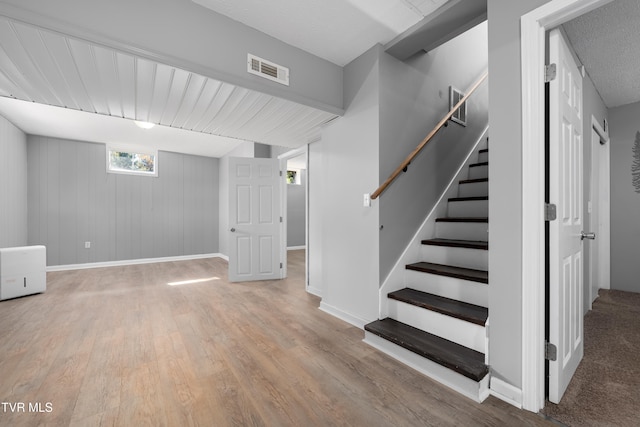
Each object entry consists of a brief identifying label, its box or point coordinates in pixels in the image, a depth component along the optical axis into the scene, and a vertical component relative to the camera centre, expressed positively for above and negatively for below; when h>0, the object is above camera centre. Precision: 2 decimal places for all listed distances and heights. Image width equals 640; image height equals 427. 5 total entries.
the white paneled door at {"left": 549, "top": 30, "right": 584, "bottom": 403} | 1.41 -0.04
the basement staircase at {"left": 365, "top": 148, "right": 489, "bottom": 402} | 1.64 -0.75
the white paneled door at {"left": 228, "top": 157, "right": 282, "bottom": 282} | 4.30 -0.14
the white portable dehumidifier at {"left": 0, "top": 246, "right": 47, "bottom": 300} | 3.29 -0.79
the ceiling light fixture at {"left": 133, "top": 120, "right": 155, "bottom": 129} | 3.90 +1.31
